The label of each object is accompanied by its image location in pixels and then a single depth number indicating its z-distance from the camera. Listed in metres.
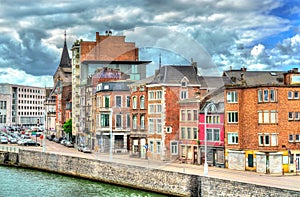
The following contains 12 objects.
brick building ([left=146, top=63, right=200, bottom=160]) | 35.75
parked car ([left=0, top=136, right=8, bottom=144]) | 94.29
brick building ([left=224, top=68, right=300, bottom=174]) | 47.72
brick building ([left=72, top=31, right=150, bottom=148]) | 78.94
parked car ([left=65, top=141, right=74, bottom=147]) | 82.69
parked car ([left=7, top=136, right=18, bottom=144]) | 94.29
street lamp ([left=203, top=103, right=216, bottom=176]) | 50.41
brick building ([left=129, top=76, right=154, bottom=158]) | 57.74
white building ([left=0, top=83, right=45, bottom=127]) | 182.54
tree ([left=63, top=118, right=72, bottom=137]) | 96.38
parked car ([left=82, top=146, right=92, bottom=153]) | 68.35
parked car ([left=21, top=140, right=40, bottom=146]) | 86.06
